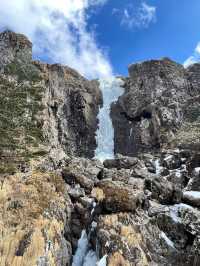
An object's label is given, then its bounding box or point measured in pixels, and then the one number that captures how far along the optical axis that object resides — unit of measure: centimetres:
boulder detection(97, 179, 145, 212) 1474
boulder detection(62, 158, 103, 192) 1795
